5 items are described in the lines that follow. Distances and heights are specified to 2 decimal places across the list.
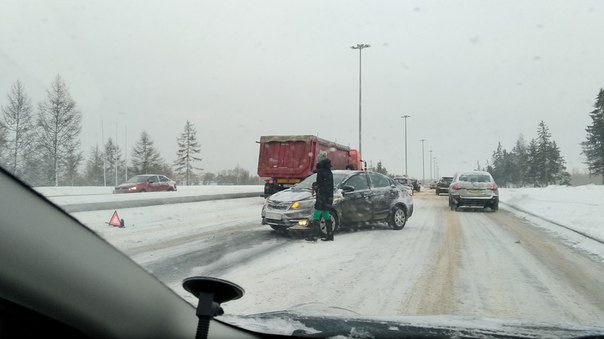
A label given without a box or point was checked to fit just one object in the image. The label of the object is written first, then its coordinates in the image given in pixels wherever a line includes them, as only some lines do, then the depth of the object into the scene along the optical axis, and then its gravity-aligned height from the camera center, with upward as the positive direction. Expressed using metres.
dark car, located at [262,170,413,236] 9.60 -0.54
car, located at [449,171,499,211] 17.75 -0.48
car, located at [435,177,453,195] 33.94 -0.34
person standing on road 9.25 -0.33
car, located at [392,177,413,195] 36.00 -0.04
